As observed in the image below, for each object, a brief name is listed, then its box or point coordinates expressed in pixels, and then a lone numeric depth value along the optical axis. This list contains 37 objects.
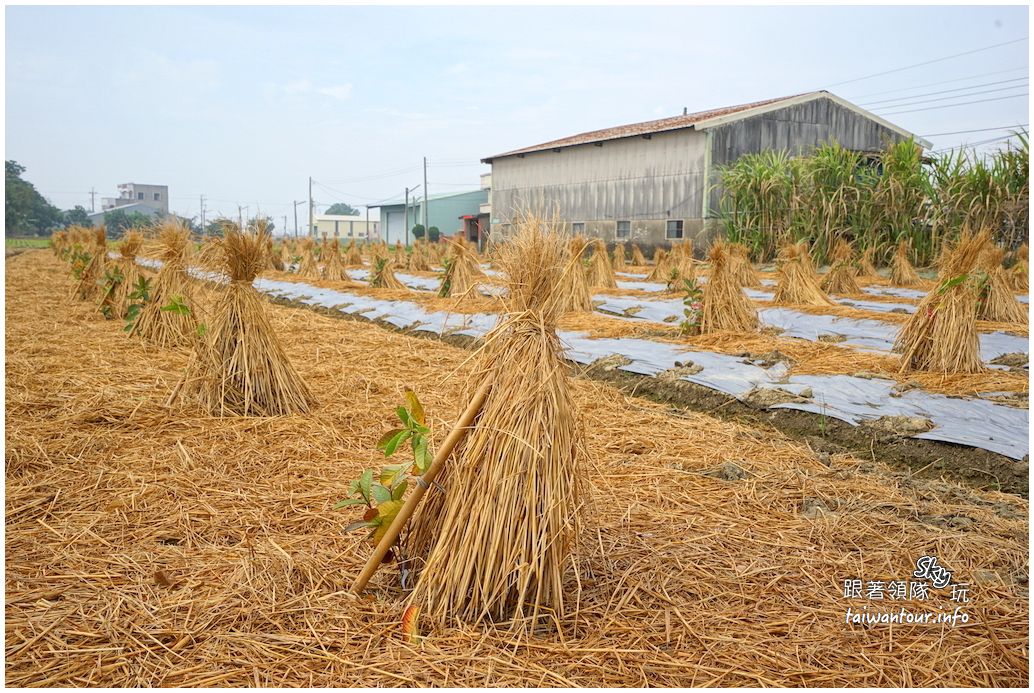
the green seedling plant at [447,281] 10.75
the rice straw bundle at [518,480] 1.90
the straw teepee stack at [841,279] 10.62
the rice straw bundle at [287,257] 22.27
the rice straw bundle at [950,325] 4.91
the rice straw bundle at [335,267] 14.88
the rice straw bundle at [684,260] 11.70
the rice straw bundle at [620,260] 16.64
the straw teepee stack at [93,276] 9.96
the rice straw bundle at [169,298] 6.36
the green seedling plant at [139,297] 6.69
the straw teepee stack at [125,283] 8.01
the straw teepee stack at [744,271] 11.12
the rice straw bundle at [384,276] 12.74
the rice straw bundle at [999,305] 7.58
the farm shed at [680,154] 19.72
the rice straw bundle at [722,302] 6.79
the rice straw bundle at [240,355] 4.11
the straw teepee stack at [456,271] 10.62
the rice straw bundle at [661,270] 13.77
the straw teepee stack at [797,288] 9.28
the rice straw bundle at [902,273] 12.57
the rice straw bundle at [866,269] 13.56
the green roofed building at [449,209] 42.00
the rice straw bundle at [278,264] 17.17
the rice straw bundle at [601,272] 11.98
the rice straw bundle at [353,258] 18.28
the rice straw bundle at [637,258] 18.16
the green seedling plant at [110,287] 7.96
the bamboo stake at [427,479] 1.96
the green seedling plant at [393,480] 1.99
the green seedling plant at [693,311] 6.82
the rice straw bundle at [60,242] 22.25
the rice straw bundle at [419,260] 17.72
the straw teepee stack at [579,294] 9.05
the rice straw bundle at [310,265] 15.87
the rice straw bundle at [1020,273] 10.10
